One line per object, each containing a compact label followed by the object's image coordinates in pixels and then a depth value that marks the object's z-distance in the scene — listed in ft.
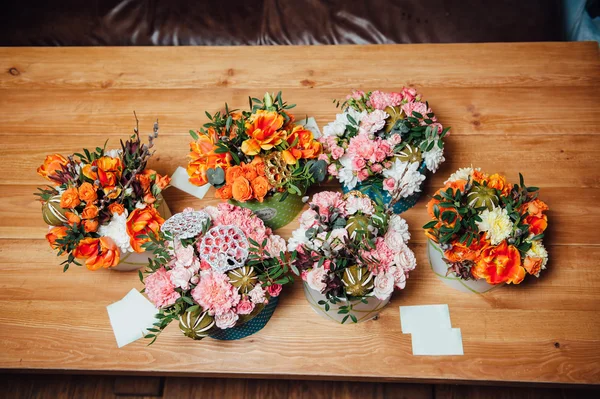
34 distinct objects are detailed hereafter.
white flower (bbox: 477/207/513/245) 3.29
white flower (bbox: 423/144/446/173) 3.78
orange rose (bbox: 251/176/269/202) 3.73
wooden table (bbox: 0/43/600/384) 3.65
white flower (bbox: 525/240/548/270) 3.41
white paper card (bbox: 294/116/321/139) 4.52
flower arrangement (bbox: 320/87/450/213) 3.74
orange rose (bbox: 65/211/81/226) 3.46
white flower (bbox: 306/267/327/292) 3.20
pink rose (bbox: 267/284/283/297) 3.33
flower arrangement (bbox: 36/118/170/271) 3.47
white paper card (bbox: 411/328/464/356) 3.64
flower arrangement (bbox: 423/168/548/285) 3.32
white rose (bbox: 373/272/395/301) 3.21
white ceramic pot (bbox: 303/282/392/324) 3.43
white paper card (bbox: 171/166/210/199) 4.39
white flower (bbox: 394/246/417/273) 3.29
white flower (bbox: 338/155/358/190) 3.88
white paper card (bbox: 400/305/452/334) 3.72
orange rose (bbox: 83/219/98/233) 3.47
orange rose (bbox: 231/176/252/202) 3.66
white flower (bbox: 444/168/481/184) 3.59
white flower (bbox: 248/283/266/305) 3.22
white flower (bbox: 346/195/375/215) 3.36
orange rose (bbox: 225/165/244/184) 3.72
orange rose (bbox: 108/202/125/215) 3.54
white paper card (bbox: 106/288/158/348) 3.79
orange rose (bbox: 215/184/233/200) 3.75
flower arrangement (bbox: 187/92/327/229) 3.73
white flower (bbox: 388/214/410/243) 3.43
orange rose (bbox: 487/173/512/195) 3.53
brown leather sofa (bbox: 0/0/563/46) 5.63
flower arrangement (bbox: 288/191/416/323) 3.20
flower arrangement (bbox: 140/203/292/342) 3.16
